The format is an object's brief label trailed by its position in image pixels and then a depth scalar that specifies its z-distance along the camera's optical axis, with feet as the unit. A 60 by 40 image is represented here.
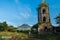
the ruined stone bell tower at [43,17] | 38.91
